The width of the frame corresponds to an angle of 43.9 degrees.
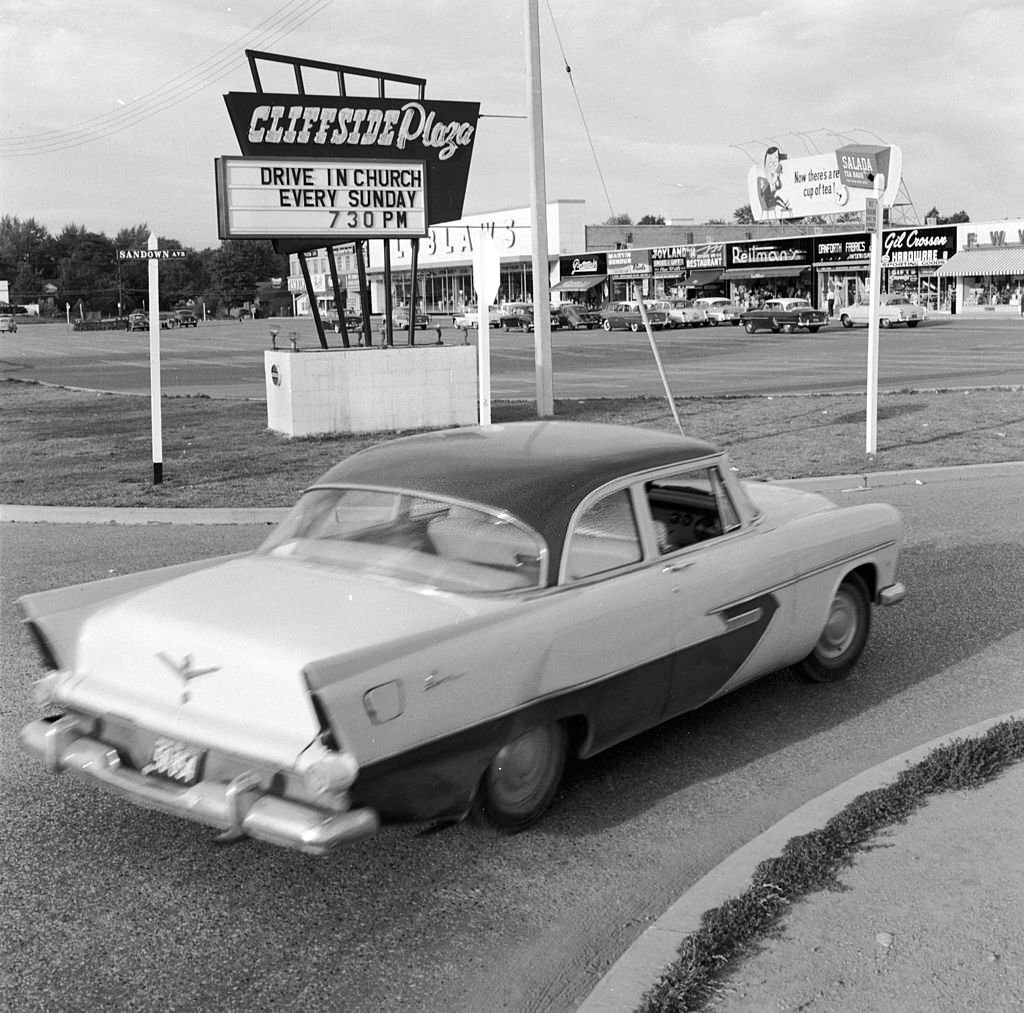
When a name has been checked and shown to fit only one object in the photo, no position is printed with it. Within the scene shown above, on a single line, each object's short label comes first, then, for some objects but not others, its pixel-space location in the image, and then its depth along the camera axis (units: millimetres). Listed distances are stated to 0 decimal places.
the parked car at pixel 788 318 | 52938
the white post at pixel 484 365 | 15750
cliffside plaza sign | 16359
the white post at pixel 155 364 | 12227
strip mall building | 67375
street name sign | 12102
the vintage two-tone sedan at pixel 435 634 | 4012
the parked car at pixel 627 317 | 60344
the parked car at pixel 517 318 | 67875
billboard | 70188
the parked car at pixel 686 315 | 61250
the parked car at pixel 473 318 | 67938
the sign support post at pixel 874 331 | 13930
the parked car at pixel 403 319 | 64188
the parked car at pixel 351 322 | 61250
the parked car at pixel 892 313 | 54125
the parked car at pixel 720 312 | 62438
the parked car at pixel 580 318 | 64312
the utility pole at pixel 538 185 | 19188
